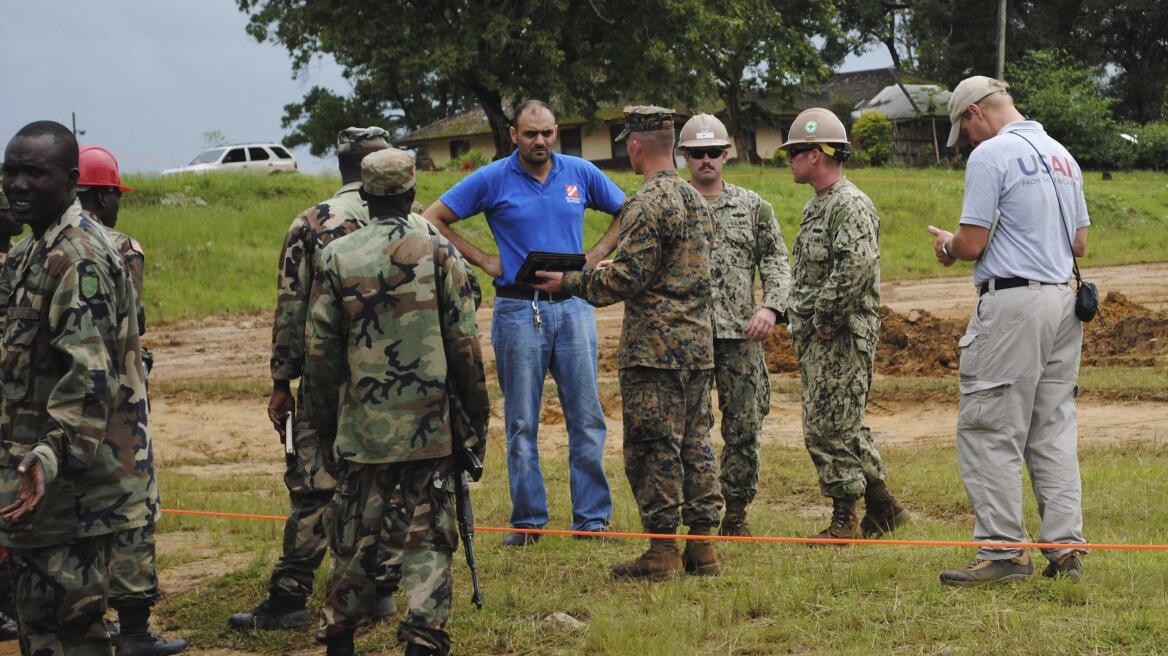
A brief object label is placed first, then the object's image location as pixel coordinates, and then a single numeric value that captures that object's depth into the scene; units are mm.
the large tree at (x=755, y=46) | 36469
